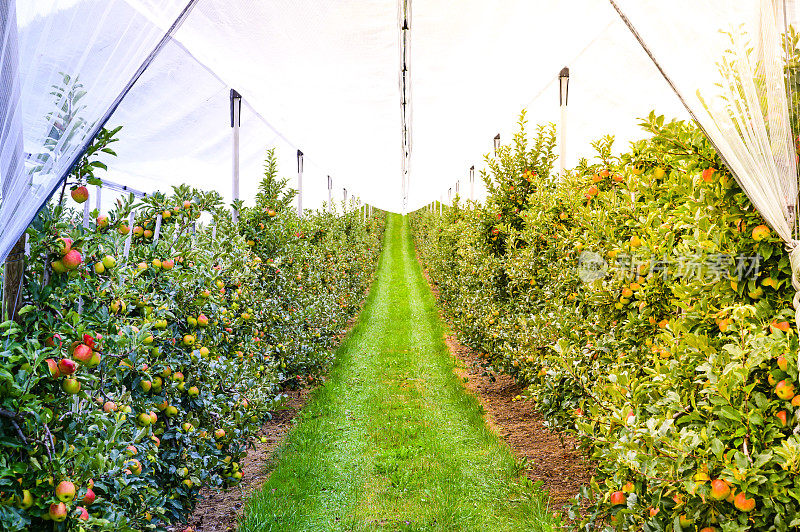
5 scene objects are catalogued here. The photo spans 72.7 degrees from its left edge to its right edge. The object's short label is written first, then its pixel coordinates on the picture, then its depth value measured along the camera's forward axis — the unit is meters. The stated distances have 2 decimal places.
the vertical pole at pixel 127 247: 2.80
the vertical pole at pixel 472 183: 11.20
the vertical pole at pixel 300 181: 8.27
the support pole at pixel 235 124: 4.98
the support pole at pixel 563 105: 5.00
